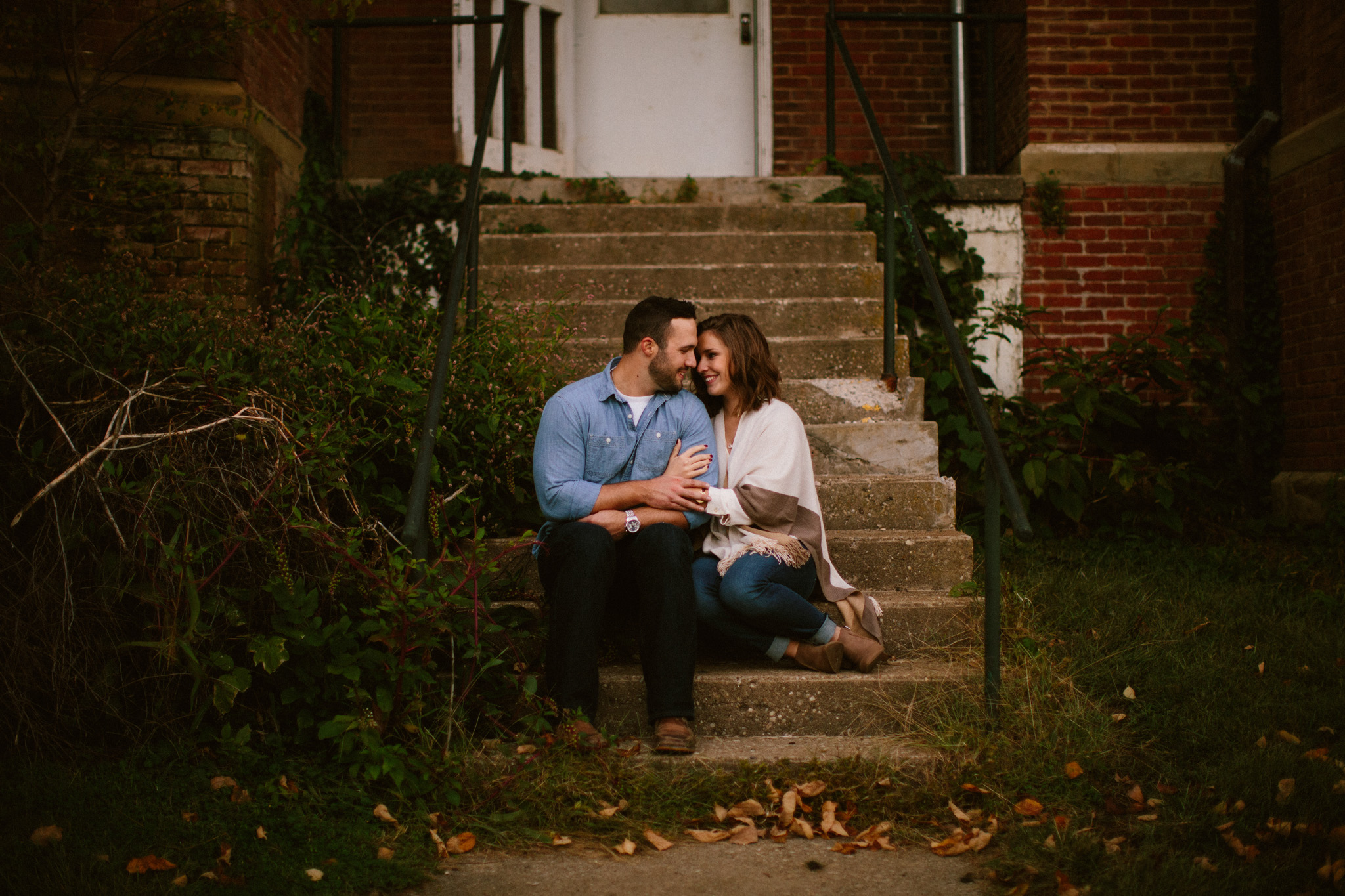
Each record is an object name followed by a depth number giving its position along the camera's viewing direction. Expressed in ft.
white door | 22.18
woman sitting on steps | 9.26
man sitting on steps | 8.61
